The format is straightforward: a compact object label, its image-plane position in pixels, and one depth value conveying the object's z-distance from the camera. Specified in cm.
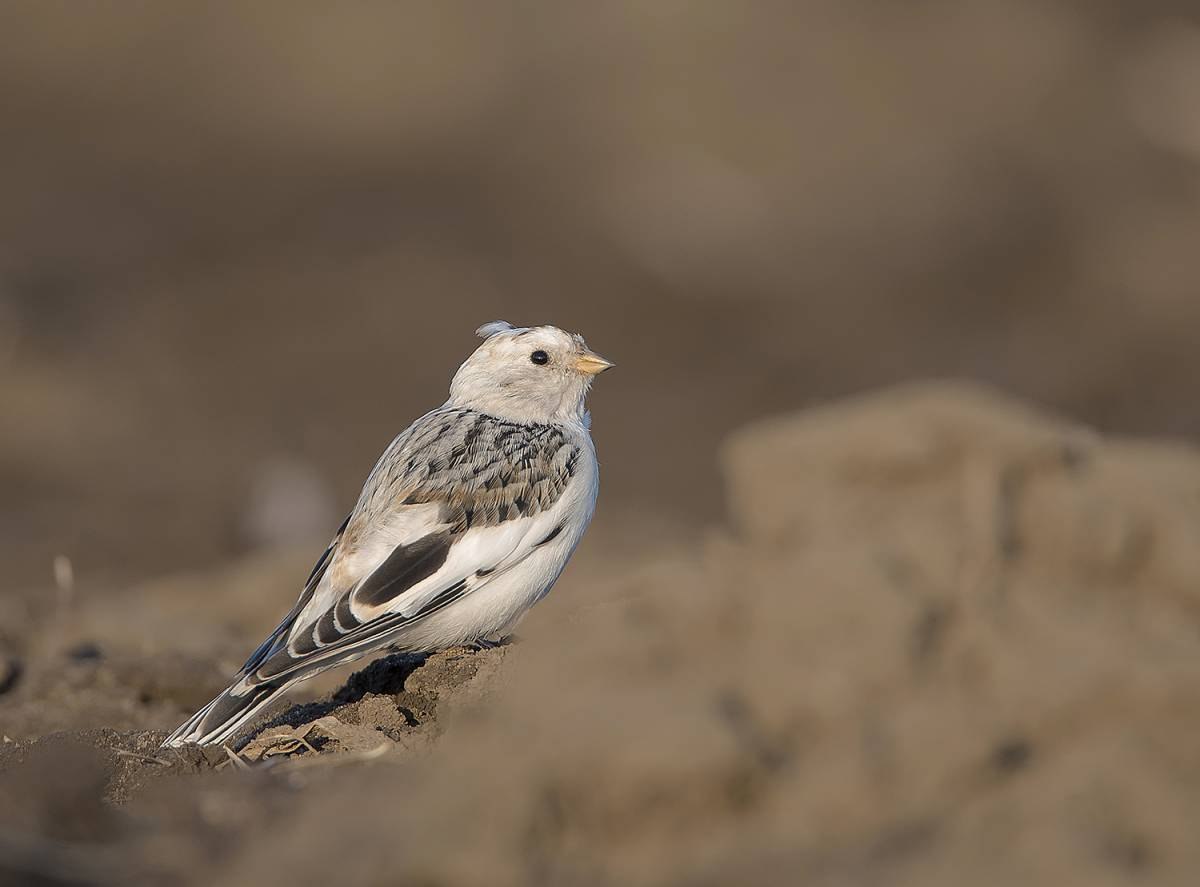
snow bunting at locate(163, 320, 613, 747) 1120
